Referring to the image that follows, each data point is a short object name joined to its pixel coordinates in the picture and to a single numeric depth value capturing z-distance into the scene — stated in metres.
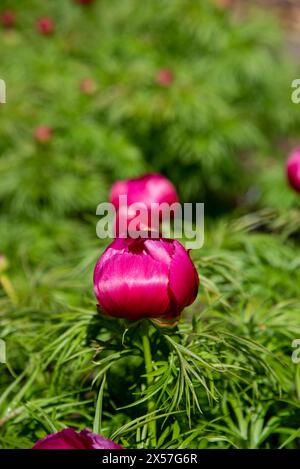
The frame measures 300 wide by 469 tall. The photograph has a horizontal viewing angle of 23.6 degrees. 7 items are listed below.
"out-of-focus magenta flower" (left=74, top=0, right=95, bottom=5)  2.72
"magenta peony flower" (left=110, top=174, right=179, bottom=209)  1.21
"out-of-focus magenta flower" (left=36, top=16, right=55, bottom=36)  2.68
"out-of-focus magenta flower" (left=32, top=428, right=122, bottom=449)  0.75
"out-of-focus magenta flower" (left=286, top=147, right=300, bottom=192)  1.33
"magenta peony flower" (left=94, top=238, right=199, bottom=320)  0.82
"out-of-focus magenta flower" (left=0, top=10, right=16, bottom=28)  2.73
